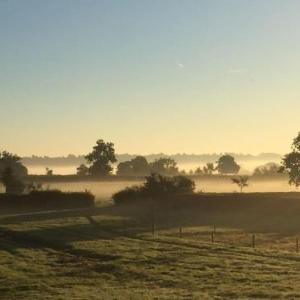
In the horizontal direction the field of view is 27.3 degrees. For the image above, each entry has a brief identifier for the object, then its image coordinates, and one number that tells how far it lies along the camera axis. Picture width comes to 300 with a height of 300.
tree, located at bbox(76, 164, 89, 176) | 191.90
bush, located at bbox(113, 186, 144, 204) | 98.25
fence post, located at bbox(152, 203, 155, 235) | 60.69
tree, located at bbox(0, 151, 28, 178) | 144.00
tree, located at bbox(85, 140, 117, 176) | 163.12
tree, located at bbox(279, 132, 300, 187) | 105.81
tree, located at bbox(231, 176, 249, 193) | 122.31
